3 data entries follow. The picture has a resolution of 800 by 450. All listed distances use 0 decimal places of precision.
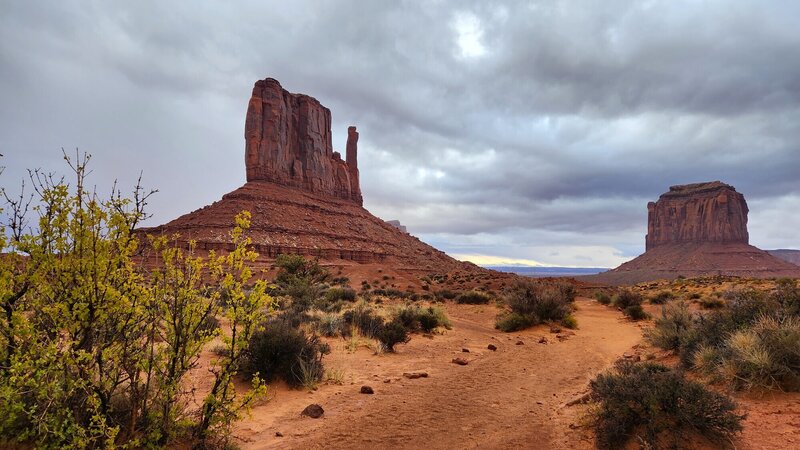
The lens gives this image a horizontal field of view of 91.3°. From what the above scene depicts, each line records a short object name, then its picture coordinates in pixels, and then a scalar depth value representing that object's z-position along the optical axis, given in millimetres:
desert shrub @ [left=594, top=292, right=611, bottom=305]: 28216
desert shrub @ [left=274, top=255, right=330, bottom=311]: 19444
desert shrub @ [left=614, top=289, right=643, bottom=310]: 24731
